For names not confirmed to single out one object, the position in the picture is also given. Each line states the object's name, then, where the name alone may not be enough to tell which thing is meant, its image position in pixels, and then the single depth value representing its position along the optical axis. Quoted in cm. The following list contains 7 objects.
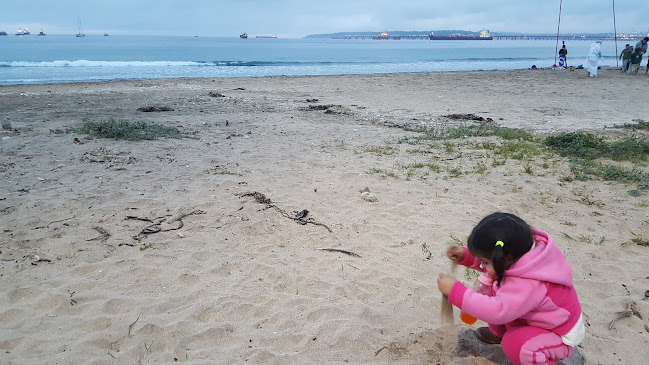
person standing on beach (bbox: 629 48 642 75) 2194
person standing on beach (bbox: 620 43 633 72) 2286
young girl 209
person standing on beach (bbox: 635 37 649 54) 2124
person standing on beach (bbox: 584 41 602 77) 2191
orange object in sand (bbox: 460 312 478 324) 256
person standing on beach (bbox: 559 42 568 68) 2738
